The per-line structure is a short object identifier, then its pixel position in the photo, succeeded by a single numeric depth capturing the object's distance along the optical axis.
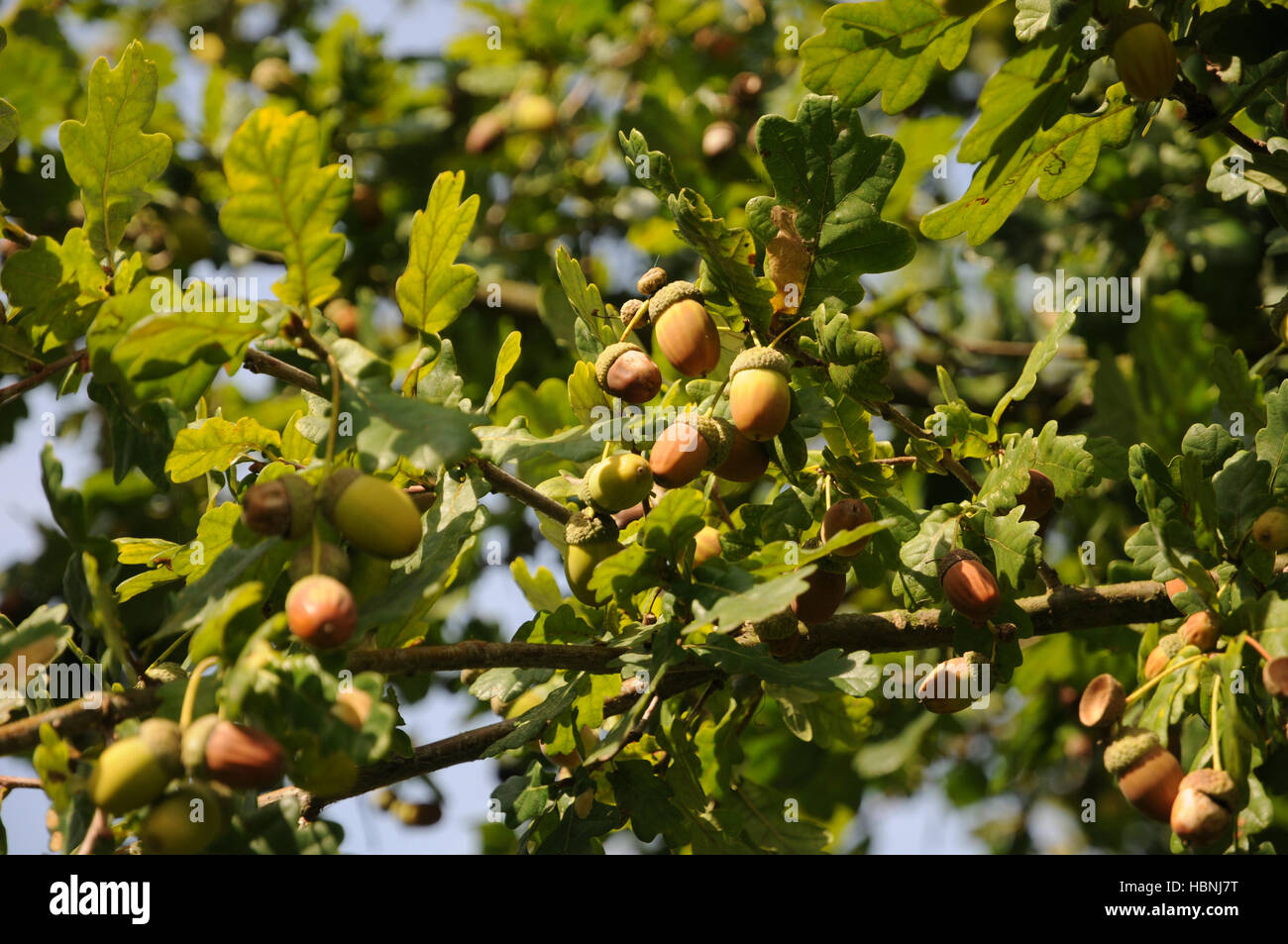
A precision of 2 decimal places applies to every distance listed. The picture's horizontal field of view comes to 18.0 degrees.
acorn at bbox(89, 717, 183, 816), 1.15
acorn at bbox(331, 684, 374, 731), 1.15
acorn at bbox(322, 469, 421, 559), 1.16
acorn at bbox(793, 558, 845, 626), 1.25
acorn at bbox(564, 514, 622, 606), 1.25
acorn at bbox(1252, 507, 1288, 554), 1.25
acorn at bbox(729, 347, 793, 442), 1.22
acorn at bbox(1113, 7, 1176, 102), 1.24
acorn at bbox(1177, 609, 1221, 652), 1.24
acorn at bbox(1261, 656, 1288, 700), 1.20
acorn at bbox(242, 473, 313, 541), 1.17
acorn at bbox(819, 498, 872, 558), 1.25
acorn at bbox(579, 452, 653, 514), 1.23
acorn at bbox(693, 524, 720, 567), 1.27
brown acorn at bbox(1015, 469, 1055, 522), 1.26
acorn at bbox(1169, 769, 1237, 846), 1.22
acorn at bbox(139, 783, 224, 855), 1.16
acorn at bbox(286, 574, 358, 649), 1.15
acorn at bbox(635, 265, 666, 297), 1.28
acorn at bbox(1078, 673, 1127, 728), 1.27
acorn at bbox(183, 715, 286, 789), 1.15
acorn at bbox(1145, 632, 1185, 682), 1.27
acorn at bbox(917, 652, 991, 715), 1.26
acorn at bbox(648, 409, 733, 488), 1.22
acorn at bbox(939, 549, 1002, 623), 1.23
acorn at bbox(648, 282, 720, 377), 1.25
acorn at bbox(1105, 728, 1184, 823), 1.25
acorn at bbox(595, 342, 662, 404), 1.24
